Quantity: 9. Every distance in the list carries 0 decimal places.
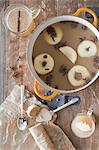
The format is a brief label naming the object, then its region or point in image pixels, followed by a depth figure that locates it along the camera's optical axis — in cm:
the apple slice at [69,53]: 112
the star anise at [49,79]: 112
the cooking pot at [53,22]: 109
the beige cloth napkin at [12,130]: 117
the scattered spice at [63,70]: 112
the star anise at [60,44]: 113
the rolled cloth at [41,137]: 113
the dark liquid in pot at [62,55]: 112
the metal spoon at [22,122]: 116
